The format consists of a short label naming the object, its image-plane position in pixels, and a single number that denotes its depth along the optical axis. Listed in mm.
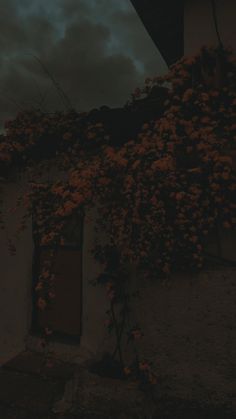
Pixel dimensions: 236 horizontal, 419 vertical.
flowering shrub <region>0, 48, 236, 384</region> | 4258
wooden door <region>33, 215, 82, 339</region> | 5814
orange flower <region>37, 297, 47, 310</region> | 4323
